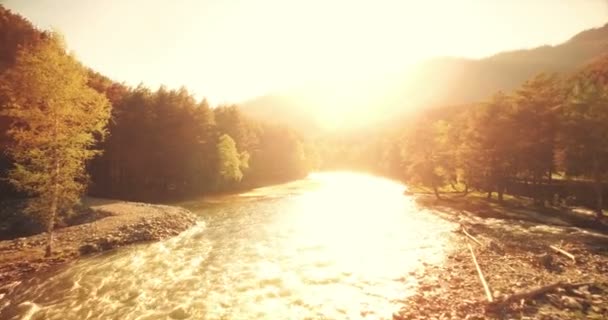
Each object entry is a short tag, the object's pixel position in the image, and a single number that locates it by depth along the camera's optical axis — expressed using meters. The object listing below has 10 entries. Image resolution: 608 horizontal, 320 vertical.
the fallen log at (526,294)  13.26
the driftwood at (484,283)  13.56
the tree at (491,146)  43.04
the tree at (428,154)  51.91
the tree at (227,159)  61.66
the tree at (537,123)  40.34
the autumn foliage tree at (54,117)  19.64
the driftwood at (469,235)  24.42
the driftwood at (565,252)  19.05
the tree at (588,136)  32.53
